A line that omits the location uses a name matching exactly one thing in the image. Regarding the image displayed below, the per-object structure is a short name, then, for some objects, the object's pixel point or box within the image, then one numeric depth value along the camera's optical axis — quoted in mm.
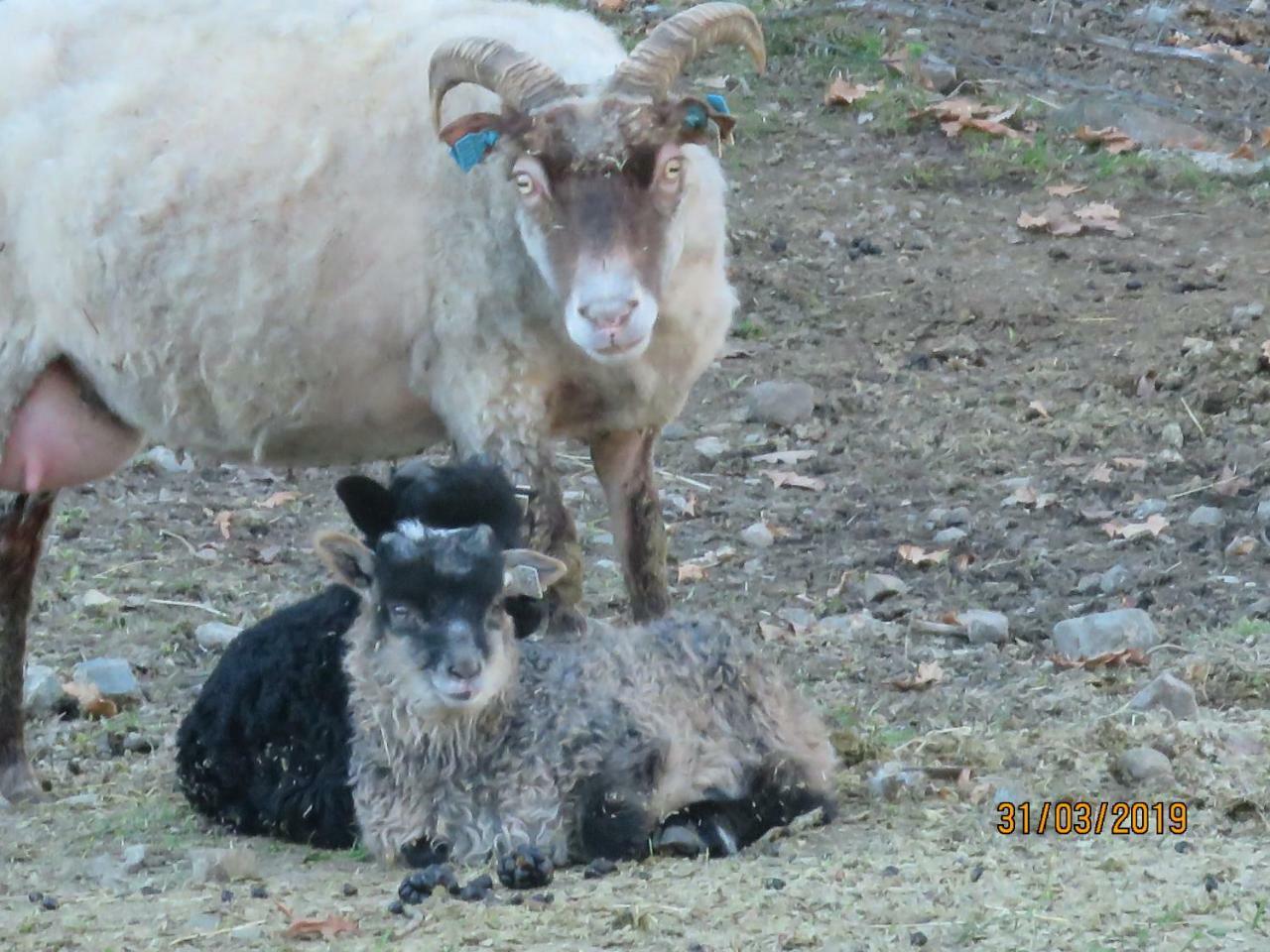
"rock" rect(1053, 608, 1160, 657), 15055
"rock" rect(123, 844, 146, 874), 11406
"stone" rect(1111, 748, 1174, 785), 11602
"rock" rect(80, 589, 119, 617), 17047
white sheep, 12828
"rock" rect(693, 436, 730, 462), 20797
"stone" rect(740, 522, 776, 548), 18547
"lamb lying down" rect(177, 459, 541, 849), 11633
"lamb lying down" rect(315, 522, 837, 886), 10883
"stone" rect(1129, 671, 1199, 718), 13031
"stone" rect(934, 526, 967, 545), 18141
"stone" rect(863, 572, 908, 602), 17047
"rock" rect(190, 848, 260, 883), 10812
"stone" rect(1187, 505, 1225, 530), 17844
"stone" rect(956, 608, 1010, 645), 15797
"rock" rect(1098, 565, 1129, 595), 16734
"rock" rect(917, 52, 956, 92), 28484
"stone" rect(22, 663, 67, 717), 15234
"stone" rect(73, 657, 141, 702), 15187
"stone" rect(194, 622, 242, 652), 16359
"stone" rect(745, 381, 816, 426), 21406
